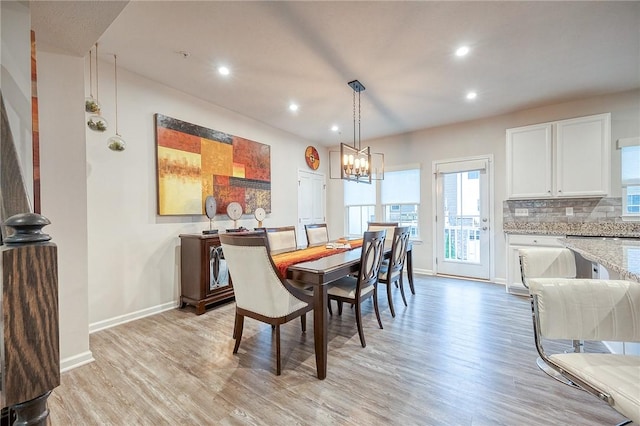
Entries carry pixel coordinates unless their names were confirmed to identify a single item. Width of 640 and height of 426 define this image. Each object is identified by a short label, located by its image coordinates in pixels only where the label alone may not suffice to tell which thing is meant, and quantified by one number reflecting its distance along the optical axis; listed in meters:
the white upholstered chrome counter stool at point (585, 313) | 1.18
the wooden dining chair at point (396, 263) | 3.00
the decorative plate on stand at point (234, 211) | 3.83
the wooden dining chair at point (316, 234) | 3.63
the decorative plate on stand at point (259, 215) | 4.24
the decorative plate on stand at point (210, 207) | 3.55
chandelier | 3.10
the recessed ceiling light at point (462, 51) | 2.54
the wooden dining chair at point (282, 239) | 3.17
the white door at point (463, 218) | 4.53
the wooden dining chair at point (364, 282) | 2.39
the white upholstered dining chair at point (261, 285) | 1.89
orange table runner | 2.21
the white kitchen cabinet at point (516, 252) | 3.65
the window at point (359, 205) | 5.81
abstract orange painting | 3.27
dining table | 1.94
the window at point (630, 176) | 3.46
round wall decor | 5.71
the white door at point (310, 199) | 5.51
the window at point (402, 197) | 5.25
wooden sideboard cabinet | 3.19
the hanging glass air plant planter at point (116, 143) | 2.65
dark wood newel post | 0.53
